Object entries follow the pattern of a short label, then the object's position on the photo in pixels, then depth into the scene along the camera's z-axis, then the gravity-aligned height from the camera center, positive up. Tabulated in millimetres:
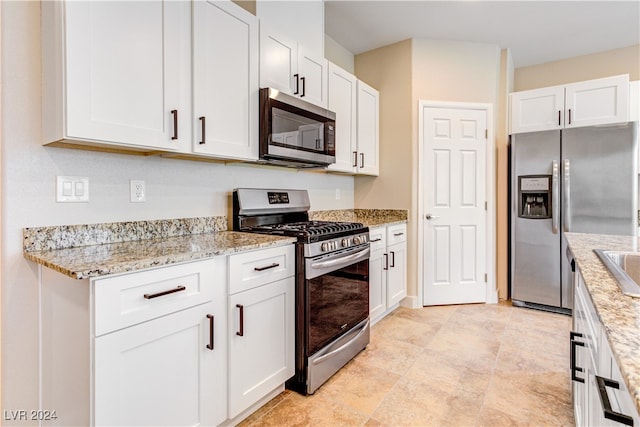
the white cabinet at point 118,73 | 1210 +540
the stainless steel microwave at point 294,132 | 1958 +501
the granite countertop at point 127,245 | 1105 -160
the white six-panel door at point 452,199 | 3307 +104
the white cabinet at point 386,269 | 2697 -523
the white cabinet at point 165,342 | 1068 -502
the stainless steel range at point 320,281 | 1812 -427
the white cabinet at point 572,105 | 2969 +979
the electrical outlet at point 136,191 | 1639 +87
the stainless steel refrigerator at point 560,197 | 2846 +111
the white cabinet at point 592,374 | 642 -400
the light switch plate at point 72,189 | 1399 +84
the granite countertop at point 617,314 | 531 -231
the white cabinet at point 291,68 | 1981 +925
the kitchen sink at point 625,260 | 1328 -202
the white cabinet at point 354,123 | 2715 +784
